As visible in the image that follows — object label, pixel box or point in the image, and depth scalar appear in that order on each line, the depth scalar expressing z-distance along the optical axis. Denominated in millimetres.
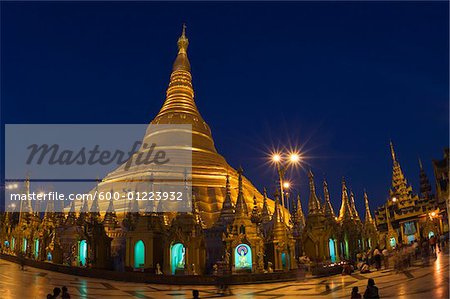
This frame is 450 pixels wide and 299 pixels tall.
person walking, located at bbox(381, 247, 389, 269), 25641
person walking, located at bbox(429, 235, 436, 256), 27142
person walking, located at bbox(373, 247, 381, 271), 25573
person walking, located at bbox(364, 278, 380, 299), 13033
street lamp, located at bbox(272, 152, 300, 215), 35438
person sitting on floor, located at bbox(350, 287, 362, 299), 13352
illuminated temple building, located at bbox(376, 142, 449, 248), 43188
